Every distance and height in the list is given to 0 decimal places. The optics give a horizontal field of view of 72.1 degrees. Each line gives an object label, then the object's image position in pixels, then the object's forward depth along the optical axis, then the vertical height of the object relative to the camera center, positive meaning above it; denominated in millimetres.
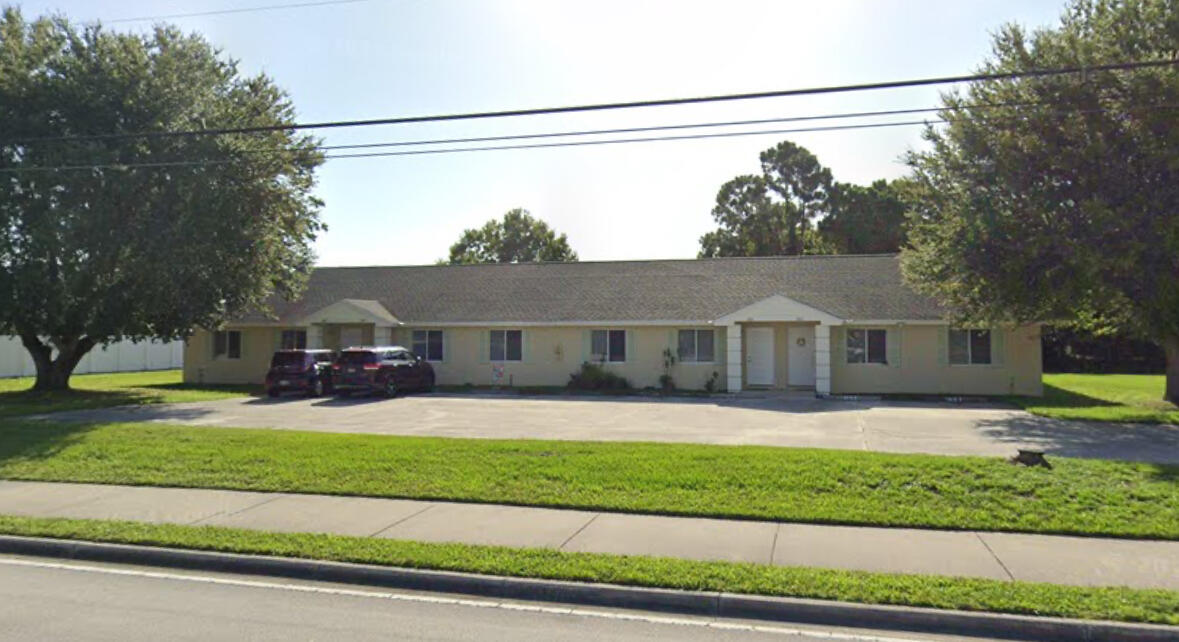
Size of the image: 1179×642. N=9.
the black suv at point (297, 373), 26391 -1035
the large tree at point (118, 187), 22609 +4447
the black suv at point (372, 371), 25703 -959
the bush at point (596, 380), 28562 -1399
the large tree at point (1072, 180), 18156 +3806
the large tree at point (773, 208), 60281 +9941
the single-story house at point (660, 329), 26797 +432
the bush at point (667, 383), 28366 -1509
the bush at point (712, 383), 27719 -1493
